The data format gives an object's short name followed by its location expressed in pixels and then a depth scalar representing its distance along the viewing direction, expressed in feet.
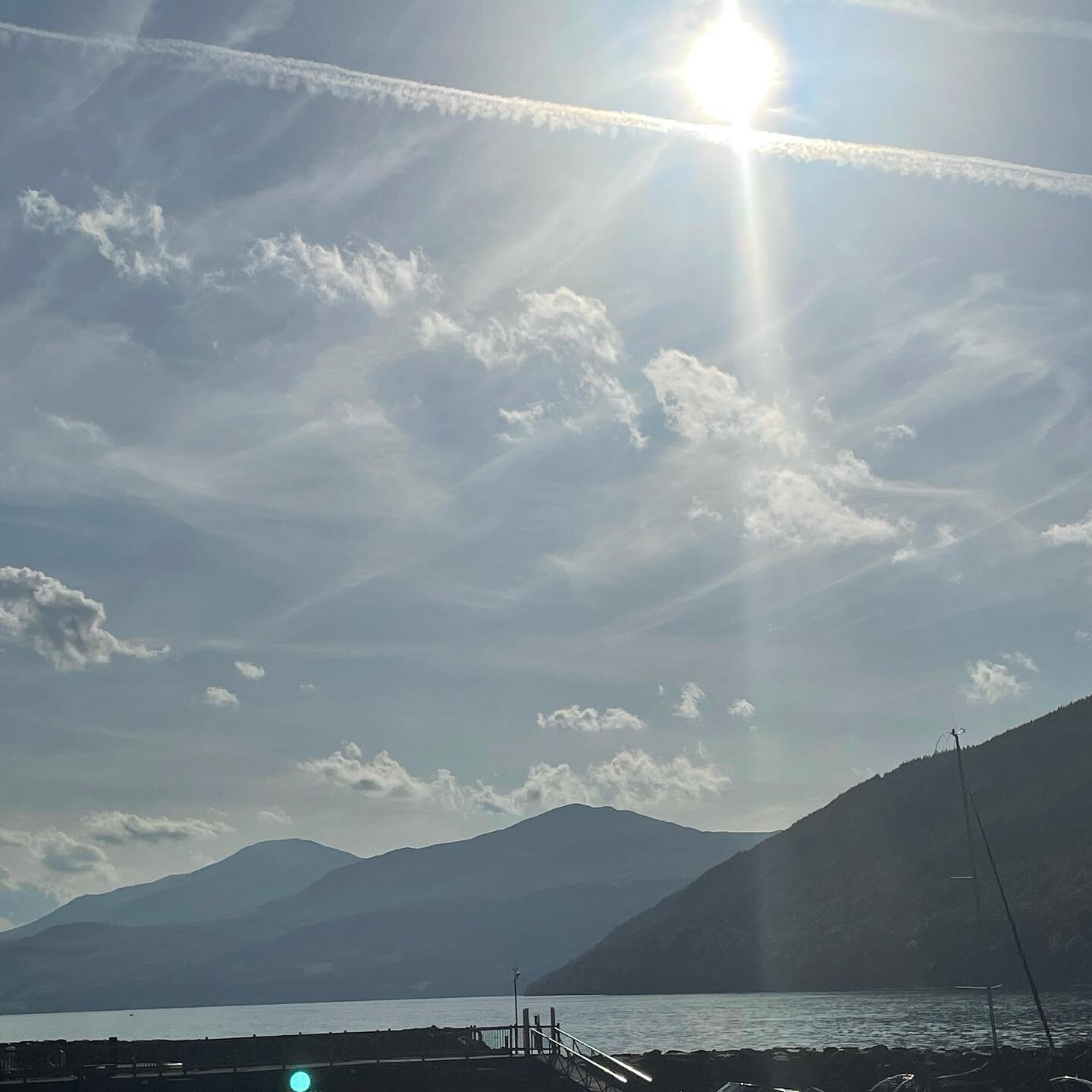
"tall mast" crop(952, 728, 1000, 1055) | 213.46
